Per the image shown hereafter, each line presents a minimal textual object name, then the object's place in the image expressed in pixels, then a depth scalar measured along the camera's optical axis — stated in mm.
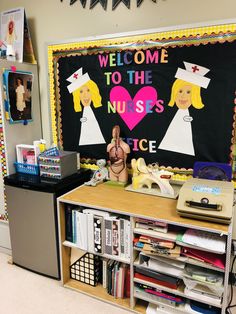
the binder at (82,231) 1863
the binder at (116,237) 1756
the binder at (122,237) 1741
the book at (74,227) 1914
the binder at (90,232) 1832
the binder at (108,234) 1775
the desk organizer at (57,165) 2088
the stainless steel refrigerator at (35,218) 1971
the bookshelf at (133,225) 1480
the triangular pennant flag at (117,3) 1980
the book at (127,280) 1845
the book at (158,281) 1629
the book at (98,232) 1794
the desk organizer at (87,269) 1973
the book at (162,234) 1564
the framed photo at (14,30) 2289
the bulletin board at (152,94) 1783
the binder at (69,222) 1946
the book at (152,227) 1606
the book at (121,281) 1833
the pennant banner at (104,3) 1977
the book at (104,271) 1935
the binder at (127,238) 1724
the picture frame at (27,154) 2213
